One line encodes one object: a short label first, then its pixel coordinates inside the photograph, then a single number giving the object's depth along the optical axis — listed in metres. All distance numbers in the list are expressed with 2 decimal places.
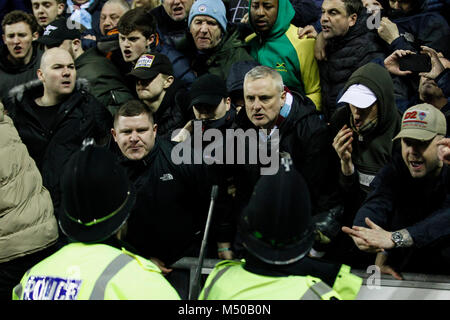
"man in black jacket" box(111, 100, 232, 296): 8.69
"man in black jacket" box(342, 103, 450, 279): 7.76
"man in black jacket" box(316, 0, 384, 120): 10.60
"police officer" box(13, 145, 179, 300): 5.46
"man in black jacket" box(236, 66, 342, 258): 9.12
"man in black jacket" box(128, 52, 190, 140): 10.73
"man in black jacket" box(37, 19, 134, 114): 11.46
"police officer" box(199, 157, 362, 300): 5.39
